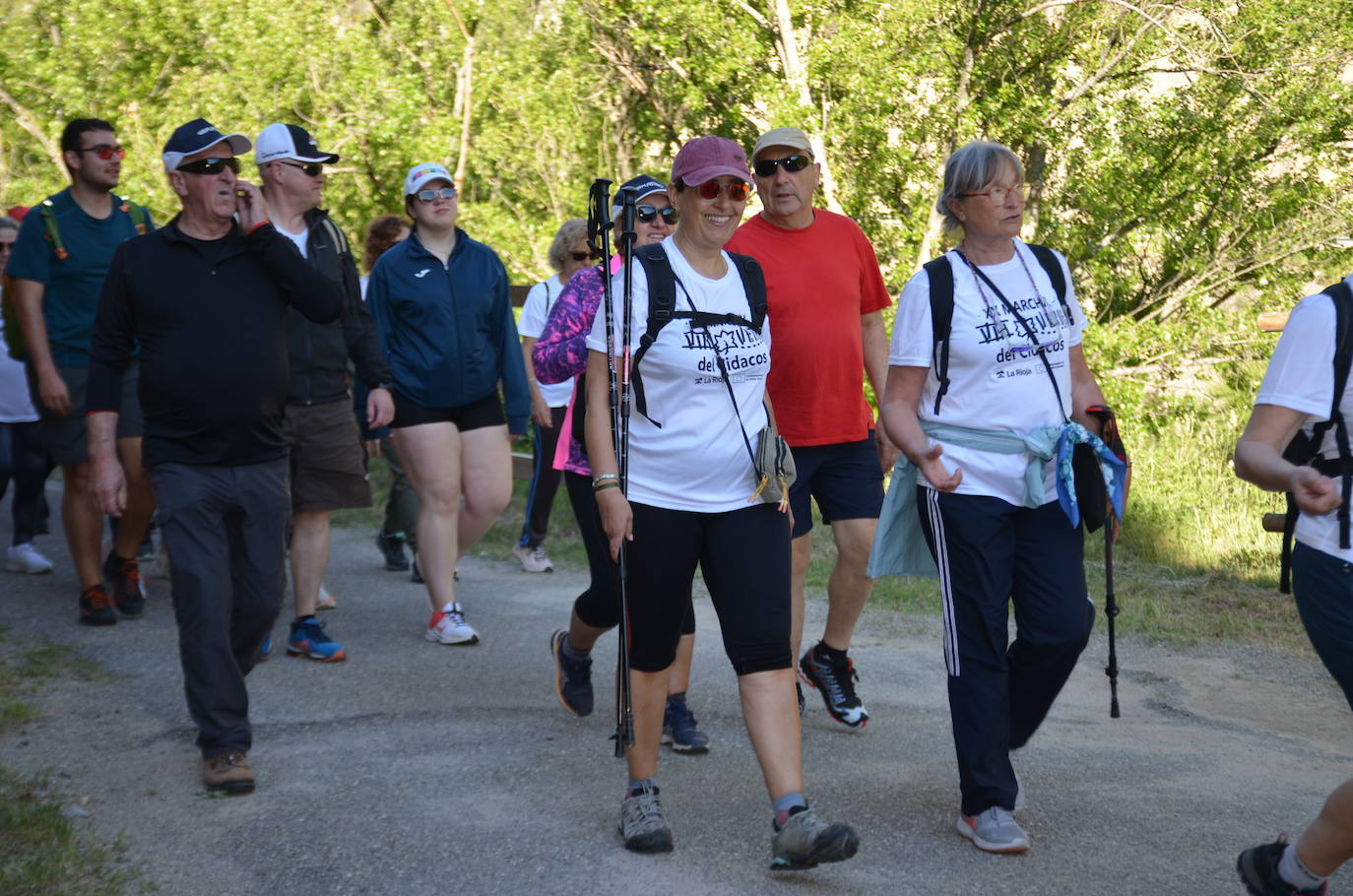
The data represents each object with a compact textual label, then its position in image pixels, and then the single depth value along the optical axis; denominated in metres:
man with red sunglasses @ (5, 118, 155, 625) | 6.91
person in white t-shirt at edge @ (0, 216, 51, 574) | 8.23
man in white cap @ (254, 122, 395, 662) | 6.33
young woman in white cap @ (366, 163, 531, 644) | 6.75
